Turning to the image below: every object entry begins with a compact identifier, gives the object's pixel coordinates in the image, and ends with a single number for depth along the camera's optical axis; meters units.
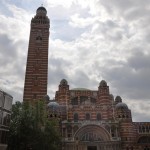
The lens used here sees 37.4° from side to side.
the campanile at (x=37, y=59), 58.88
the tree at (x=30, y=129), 32.28
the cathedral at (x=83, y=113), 48.94
